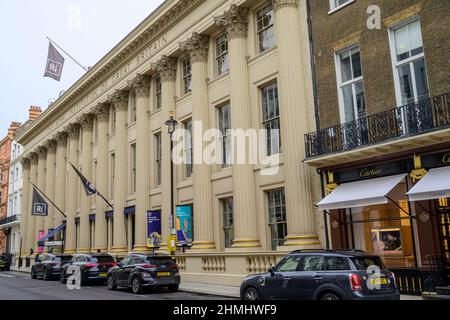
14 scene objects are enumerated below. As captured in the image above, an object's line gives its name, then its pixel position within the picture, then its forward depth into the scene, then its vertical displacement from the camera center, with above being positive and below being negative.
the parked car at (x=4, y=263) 43.38 -0.49
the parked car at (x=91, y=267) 23.09 -0.61
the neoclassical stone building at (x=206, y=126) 19.45 +6.43
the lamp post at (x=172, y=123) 22.12 +5.84
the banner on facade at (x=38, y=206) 39.50 +4.13
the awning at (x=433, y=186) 13.22 +1.47
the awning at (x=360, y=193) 14.98 +1.59
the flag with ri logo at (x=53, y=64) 39.97 +16.01
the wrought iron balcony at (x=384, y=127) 14.08 +3.68
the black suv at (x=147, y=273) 18.33 -0.81
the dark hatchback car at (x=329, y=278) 10.59 -0.79
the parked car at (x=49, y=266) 28.00 -0.60
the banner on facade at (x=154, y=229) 26.84 +1.24
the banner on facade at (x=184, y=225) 24.33 +1.27
